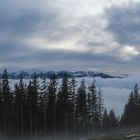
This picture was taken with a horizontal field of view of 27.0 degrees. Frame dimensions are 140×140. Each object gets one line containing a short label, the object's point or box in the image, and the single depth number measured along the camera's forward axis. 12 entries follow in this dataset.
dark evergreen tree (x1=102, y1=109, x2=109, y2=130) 76.74
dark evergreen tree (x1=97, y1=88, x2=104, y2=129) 75.04
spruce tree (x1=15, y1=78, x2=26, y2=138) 53.39
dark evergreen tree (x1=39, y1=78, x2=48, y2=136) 56.51
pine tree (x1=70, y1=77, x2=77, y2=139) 60.76
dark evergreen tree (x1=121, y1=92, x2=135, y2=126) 71.27
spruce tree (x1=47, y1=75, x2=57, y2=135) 56.86
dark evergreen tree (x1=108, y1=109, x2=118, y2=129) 78.29
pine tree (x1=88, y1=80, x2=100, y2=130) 68.48
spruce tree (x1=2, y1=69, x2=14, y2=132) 51.29
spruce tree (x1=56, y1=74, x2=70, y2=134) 57.34
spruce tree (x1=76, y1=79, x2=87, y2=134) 62.28
